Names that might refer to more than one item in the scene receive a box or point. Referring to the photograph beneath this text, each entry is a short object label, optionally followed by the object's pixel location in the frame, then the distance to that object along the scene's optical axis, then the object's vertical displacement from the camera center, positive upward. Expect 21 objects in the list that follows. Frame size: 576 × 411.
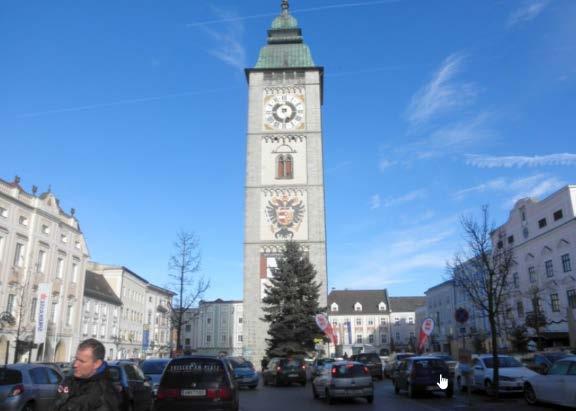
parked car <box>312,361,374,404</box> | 19.27 -1.14
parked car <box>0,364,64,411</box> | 12.09 -0.81
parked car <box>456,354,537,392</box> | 19.16 -0.93
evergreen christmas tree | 45.12 +3.70
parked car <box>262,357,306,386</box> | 30.69 -1.19
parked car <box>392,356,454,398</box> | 20.23 -0.96
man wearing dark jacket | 4.54 -0.29
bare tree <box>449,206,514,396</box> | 17.91 +3.82
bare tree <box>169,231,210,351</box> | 36.09 +3.21
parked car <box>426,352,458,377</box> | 30.38 -0.74
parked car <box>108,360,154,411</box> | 13.37 -0.83
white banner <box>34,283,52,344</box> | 37.19 +2.88
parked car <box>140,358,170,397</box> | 18.86 -0.57
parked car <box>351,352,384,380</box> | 35.59 -0.79
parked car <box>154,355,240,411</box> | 11.82 -0.78
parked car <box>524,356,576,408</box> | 14.64 -1.04
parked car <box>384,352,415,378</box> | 35.09 -0.87
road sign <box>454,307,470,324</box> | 17.30 +1.07
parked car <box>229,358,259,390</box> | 27.95 -1.34
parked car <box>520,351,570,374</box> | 24.21 -0.56
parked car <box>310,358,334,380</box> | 22.91 -0.90
